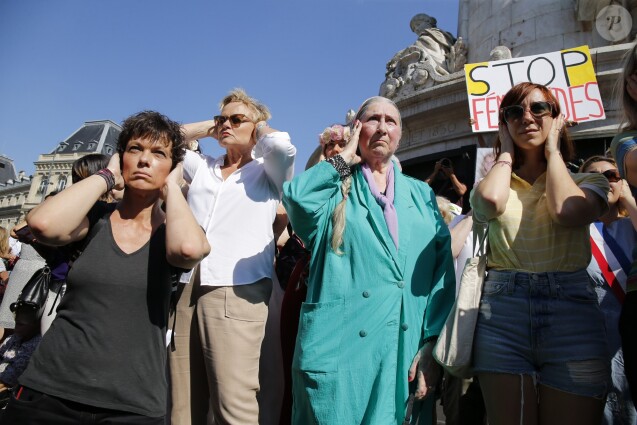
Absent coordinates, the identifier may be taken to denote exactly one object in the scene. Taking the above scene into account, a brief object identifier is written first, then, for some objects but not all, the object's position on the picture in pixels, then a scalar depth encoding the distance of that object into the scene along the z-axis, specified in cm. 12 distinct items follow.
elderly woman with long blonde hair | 212
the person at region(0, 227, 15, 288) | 698
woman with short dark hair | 171
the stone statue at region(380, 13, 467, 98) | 915
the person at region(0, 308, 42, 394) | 347
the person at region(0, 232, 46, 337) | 404
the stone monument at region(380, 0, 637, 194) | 701
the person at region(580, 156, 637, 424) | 260
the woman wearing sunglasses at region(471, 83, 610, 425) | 190
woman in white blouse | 254
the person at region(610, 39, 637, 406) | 169
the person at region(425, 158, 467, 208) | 688
